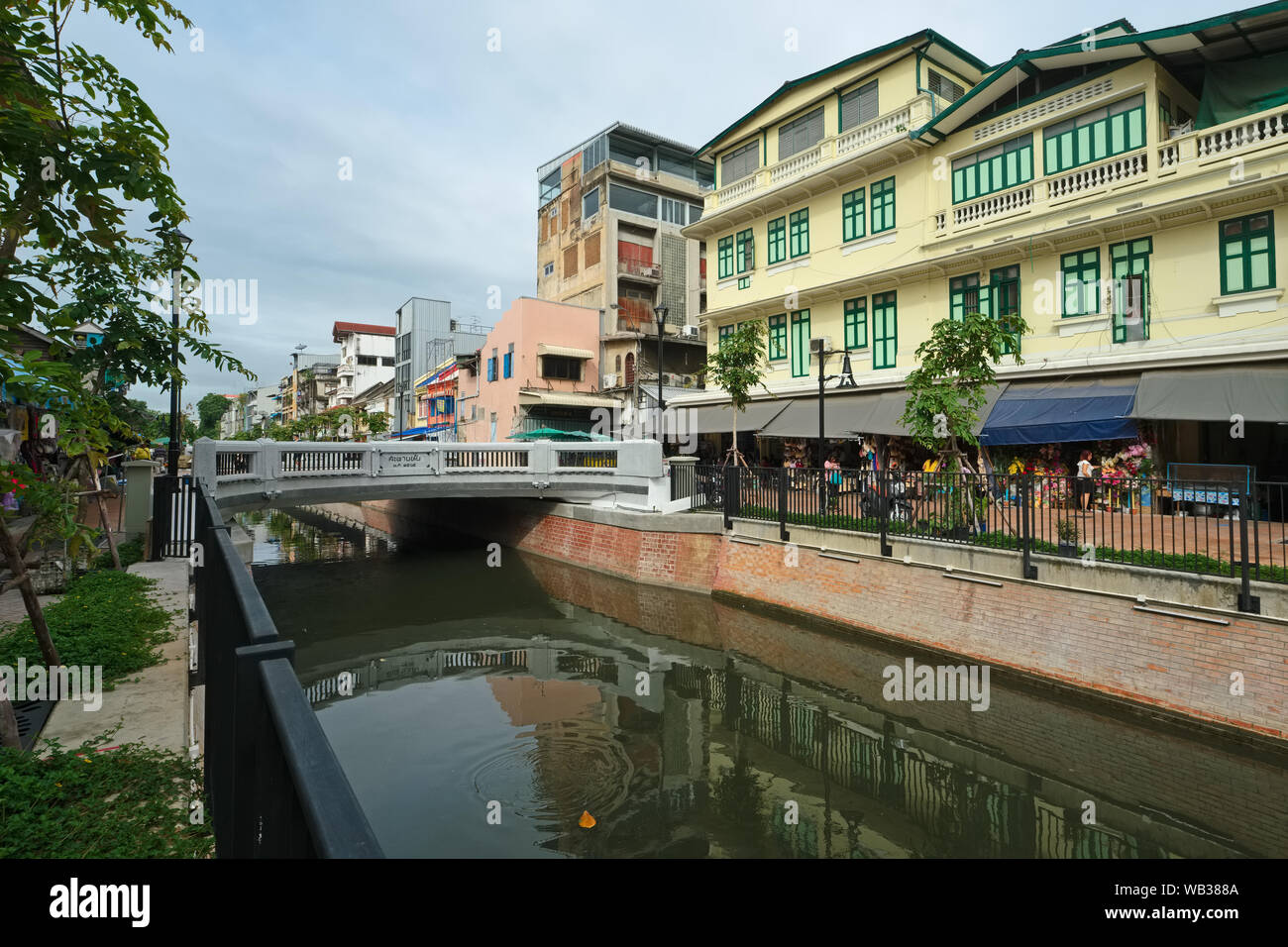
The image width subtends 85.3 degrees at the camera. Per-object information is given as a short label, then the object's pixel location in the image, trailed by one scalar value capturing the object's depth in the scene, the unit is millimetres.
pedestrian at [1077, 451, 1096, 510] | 11391
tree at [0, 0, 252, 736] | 3355
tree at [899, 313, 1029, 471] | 14023
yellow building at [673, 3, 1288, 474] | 15266
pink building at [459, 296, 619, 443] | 36531
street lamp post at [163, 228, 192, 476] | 11508
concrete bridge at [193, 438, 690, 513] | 16953
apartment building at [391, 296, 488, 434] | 57312
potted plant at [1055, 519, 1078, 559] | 11125
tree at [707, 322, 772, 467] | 20281
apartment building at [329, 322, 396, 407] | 83062
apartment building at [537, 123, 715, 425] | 38188
